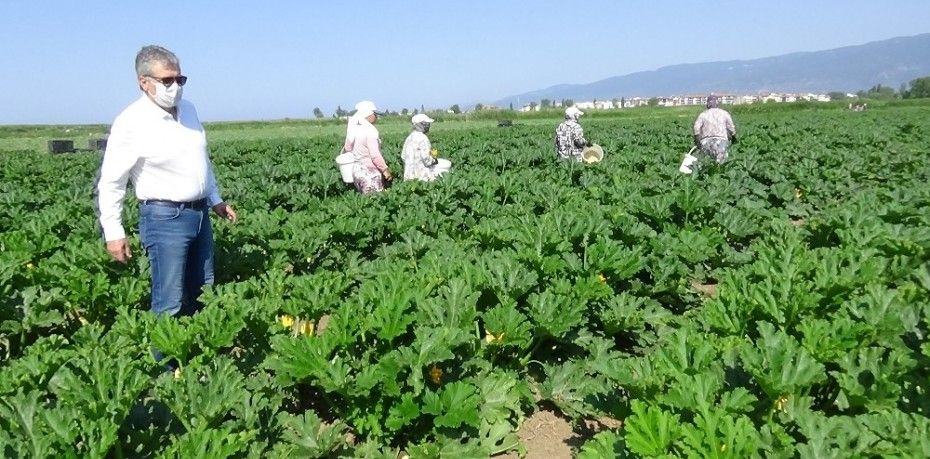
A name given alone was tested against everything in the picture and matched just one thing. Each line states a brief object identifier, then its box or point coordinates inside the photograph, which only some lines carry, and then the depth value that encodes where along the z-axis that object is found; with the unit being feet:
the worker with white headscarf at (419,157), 32.86
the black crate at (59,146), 101.55
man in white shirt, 13.65
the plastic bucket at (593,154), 46.80
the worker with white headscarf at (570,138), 42.06
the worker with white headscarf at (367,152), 29.99
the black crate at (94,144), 110.73
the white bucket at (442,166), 34.42
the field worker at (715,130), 40.98
